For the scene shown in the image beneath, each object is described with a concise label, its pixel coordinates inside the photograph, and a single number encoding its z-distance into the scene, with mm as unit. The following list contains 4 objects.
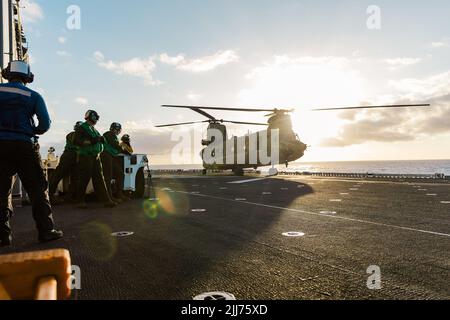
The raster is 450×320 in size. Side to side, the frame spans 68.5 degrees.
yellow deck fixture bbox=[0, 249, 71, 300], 1426
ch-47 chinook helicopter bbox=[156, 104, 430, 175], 28108
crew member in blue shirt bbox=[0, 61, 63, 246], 4594
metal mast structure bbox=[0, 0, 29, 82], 13387
